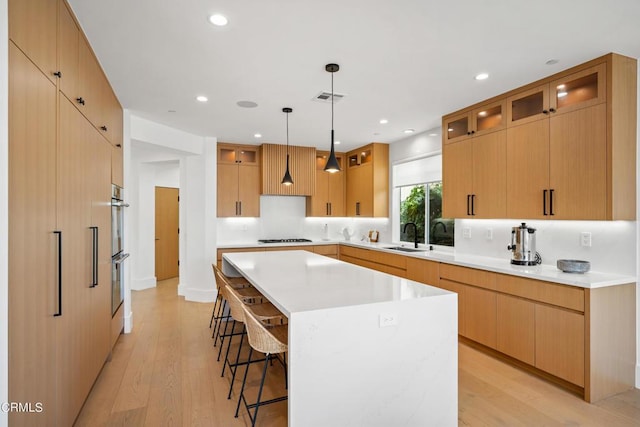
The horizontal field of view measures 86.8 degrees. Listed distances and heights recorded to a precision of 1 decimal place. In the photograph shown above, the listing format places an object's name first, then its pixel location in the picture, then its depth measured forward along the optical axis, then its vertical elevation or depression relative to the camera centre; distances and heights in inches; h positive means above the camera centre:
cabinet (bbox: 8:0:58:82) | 55.1 +33.5
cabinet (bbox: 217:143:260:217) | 231.8 +23.2
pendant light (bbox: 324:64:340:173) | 127.4 +18.7
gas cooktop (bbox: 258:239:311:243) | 245.4 -19.6
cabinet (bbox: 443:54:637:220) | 104.4 +23.9
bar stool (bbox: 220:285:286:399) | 95.6 -30.7
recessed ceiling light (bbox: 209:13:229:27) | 84.0 +49.1
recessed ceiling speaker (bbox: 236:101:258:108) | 149.3 +49.3
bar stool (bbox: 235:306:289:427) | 80.1 -30.1
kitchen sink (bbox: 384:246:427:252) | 199.2 -21.0
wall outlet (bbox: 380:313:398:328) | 77.2 -24.2
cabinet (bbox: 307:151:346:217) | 258.1 +16.7
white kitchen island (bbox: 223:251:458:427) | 70.2 -31.5
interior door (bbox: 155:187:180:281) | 280.2 -15.5
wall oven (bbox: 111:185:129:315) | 132.5 -14.2
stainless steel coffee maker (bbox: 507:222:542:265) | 131.0 -12.6
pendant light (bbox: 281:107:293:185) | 157.8 +18.0
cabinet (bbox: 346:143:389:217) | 232.5 +23.1
